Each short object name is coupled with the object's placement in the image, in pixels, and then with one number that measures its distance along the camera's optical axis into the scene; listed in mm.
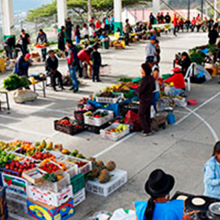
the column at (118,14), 31384
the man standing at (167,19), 34525
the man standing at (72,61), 14062
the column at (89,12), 36294
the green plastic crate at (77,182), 6645
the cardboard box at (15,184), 6695
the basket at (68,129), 10278
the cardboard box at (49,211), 6270
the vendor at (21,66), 13938
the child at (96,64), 15587
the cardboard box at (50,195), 6223
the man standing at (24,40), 21125
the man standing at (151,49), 14656
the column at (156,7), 35812
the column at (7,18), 24656
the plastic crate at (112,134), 9797
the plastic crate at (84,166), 7059
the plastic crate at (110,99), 11184
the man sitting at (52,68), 14531
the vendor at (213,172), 5195
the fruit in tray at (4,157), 7104
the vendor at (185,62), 14672
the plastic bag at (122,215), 5081
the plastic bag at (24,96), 13398
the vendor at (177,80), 13641
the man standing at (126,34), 27322
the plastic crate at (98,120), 10273
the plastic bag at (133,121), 10328
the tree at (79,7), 44312
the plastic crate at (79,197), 6762
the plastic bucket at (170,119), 10906
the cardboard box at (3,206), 6320
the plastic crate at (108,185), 7137
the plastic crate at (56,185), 6262
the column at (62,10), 28277
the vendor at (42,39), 22330
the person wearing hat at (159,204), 3881
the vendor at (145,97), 9453
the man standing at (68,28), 25978
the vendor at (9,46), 21669
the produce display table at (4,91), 12201
